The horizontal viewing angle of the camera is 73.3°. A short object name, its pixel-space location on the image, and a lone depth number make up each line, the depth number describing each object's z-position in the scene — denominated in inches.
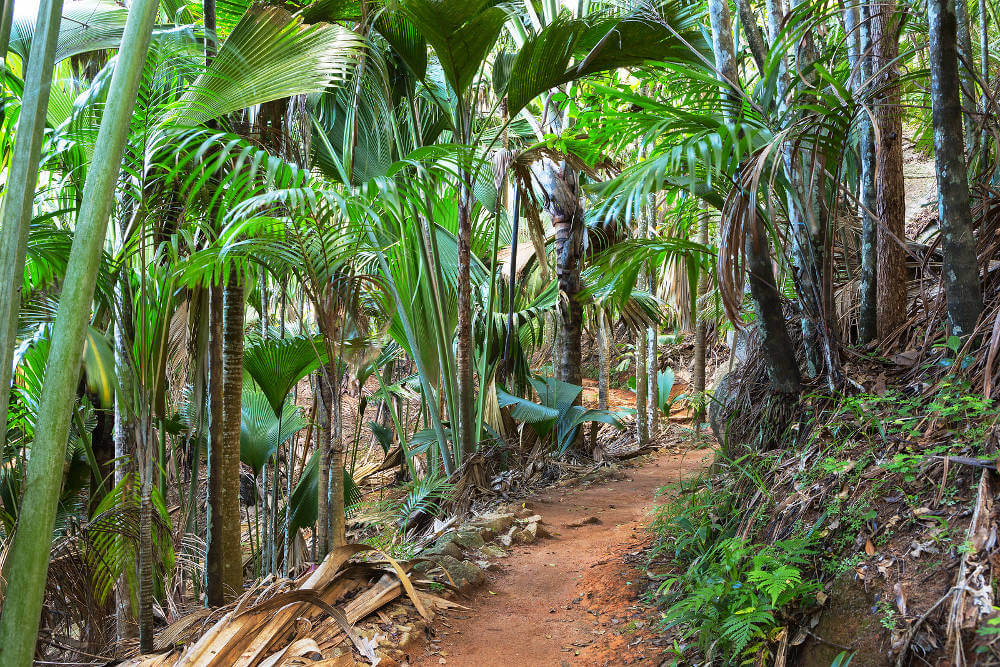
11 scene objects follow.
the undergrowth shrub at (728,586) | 80.5
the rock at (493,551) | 150.1
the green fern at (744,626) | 78.0
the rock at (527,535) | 163.2
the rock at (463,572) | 130.0
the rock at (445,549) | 140.3
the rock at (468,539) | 151.3
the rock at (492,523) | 162.6
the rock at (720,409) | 138.6
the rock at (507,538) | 159.9
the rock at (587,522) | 181.5
